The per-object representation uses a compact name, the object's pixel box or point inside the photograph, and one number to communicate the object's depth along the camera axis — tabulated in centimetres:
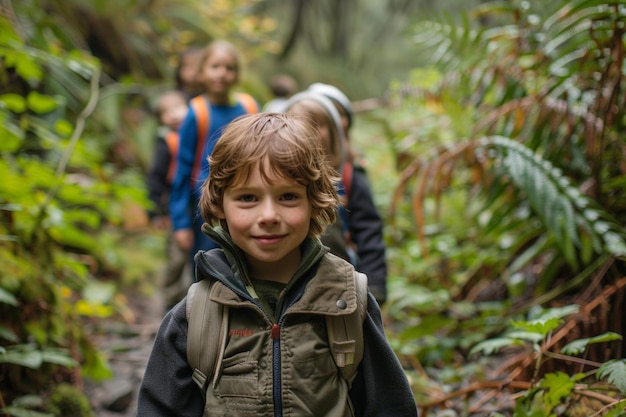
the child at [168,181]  446
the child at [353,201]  291
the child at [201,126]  379
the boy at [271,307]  159
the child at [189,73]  541
